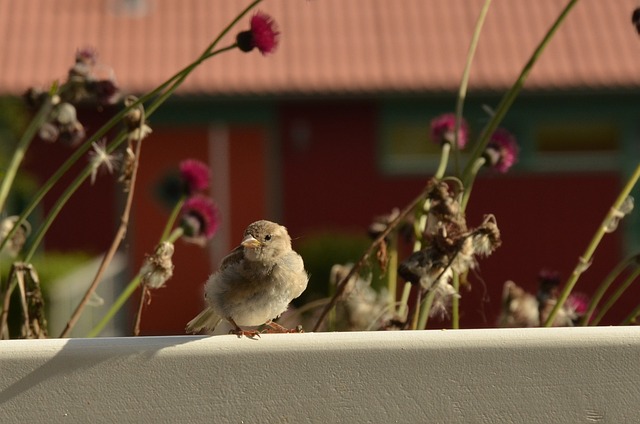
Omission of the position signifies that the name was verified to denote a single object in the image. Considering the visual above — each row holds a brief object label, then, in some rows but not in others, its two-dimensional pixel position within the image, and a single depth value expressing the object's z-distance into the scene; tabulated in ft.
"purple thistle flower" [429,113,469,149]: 27.30
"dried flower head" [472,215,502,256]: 22.33
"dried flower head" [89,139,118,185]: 24.25
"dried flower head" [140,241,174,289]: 23.54
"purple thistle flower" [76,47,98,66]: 26.31
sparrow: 23.06
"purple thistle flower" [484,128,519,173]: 25.72
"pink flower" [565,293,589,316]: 27.30
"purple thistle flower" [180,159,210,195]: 26.91
